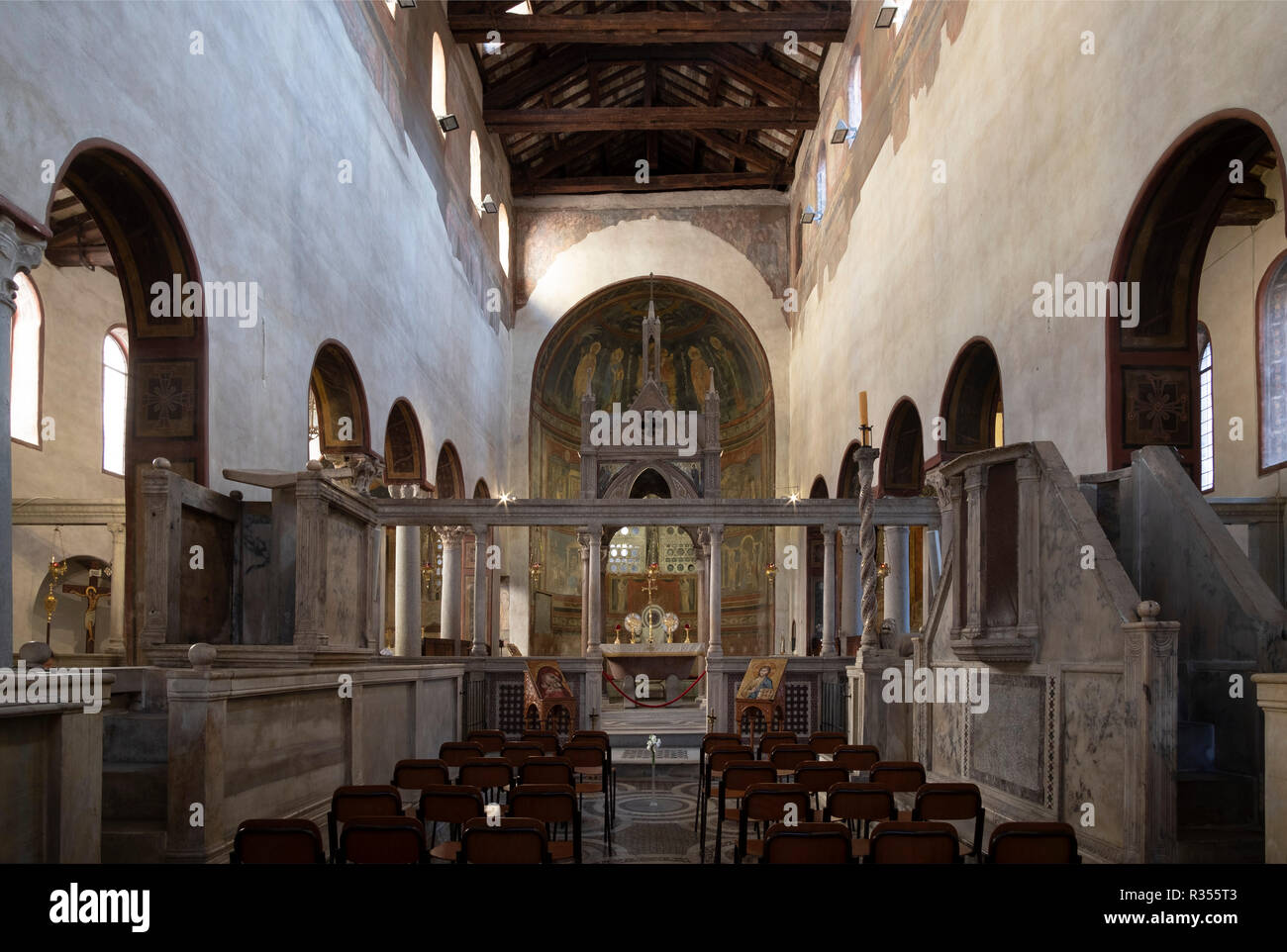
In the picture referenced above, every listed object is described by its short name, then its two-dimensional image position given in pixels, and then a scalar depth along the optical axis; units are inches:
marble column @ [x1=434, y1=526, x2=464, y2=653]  951.6
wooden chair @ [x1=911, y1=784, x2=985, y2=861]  257.8
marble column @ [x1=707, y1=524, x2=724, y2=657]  685.3
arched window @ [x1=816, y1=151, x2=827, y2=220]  1092.3
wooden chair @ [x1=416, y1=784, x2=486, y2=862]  252.5
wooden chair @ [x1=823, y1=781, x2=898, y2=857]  261.0
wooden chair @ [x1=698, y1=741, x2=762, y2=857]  361.2
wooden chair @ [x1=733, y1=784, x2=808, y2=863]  253.3
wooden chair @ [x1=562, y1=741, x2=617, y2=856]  380.5
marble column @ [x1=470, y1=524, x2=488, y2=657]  680.4
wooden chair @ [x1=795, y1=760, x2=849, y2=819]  312.2
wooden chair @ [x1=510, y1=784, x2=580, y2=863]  261.3
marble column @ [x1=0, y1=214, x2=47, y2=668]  315.6
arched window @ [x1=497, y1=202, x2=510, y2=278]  1274.6
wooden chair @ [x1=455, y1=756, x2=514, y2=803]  316.8
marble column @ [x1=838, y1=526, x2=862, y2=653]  881.6
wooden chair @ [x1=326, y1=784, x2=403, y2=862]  251.8
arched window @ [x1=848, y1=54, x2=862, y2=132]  912.9
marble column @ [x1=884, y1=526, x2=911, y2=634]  794.2
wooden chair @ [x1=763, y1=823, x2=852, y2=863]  195.8
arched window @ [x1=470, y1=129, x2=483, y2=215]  1096.2
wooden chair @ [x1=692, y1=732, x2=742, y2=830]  405.1
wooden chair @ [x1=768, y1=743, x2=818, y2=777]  372.8
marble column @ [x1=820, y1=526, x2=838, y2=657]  690.2
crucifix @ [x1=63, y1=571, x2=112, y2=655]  771.4
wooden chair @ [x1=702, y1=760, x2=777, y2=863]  316.8
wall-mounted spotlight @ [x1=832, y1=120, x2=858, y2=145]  921.5
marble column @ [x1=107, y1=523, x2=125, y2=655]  636.1
